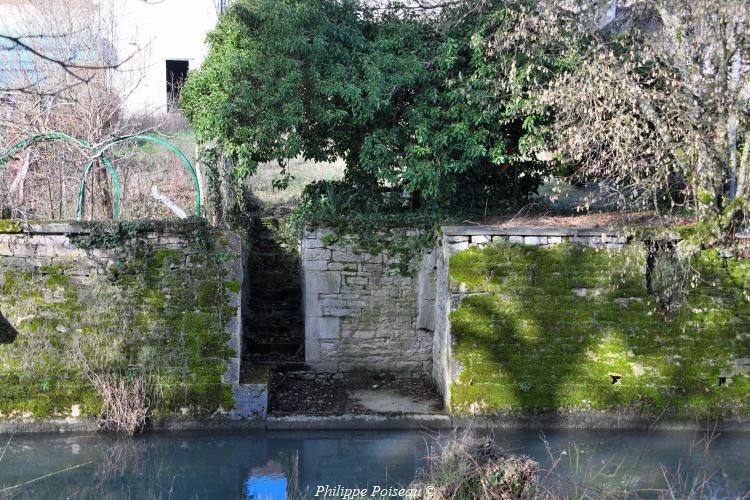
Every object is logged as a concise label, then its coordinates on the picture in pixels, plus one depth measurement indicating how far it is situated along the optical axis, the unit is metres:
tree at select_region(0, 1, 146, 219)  9.83
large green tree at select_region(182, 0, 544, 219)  9.27
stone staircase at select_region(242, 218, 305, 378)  10.02
